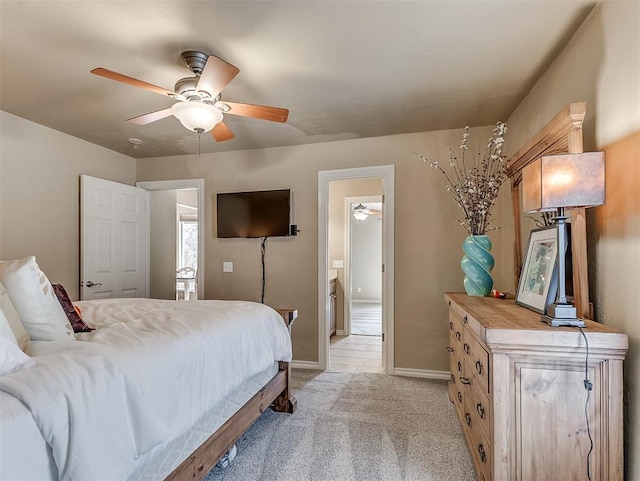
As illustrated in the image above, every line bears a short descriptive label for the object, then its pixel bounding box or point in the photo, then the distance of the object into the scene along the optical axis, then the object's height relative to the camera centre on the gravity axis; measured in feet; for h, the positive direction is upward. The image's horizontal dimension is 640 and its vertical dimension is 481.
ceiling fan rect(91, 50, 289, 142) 5.90 +2.91
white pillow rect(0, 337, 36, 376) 3.33 -1.16
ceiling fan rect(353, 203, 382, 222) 21.63 +2.22
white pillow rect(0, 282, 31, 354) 4.13 -0.95
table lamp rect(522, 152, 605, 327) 4.58 +0.75
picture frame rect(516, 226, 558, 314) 5.26 -0.46
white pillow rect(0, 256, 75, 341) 4.49 -0.75
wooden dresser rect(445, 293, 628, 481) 4.33 -2.10
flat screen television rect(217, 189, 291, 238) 12.03 +1.16
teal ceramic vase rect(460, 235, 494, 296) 7.95 -0.50
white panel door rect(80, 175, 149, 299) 11.39 +0.19
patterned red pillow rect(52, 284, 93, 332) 5.46 -1.14
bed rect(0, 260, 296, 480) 3.06 -1.73
